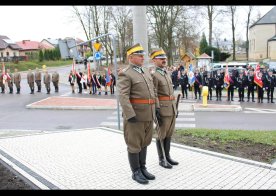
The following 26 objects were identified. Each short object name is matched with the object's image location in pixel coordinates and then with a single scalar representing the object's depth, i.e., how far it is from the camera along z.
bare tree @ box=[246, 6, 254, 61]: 57.31
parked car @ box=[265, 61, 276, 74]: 34.75
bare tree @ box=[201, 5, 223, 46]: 47.88
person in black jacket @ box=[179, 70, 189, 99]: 20.25
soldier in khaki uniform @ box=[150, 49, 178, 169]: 6.17
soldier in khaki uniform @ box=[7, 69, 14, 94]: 25.58
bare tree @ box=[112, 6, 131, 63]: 46.78
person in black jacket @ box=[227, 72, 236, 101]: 19.61
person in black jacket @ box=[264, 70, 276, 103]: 18.61
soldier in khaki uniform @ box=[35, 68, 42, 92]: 25.34
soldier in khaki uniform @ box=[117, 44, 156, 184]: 5.46
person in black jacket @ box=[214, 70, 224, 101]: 19.94
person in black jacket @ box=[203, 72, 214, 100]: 20.12
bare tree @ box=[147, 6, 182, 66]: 36.28
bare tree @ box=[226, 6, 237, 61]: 55.09
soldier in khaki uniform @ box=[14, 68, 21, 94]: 24.90
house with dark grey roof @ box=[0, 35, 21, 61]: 69.81
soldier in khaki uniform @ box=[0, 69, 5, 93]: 25.72
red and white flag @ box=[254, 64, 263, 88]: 18.52
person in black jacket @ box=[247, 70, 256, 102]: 19.25
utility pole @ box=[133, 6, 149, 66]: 9.35
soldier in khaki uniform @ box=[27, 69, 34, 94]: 24.55
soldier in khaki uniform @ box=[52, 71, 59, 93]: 24.95
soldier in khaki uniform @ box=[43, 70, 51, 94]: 24.38
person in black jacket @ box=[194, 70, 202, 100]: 20.08
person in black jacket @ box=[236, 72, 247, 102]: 19.27
